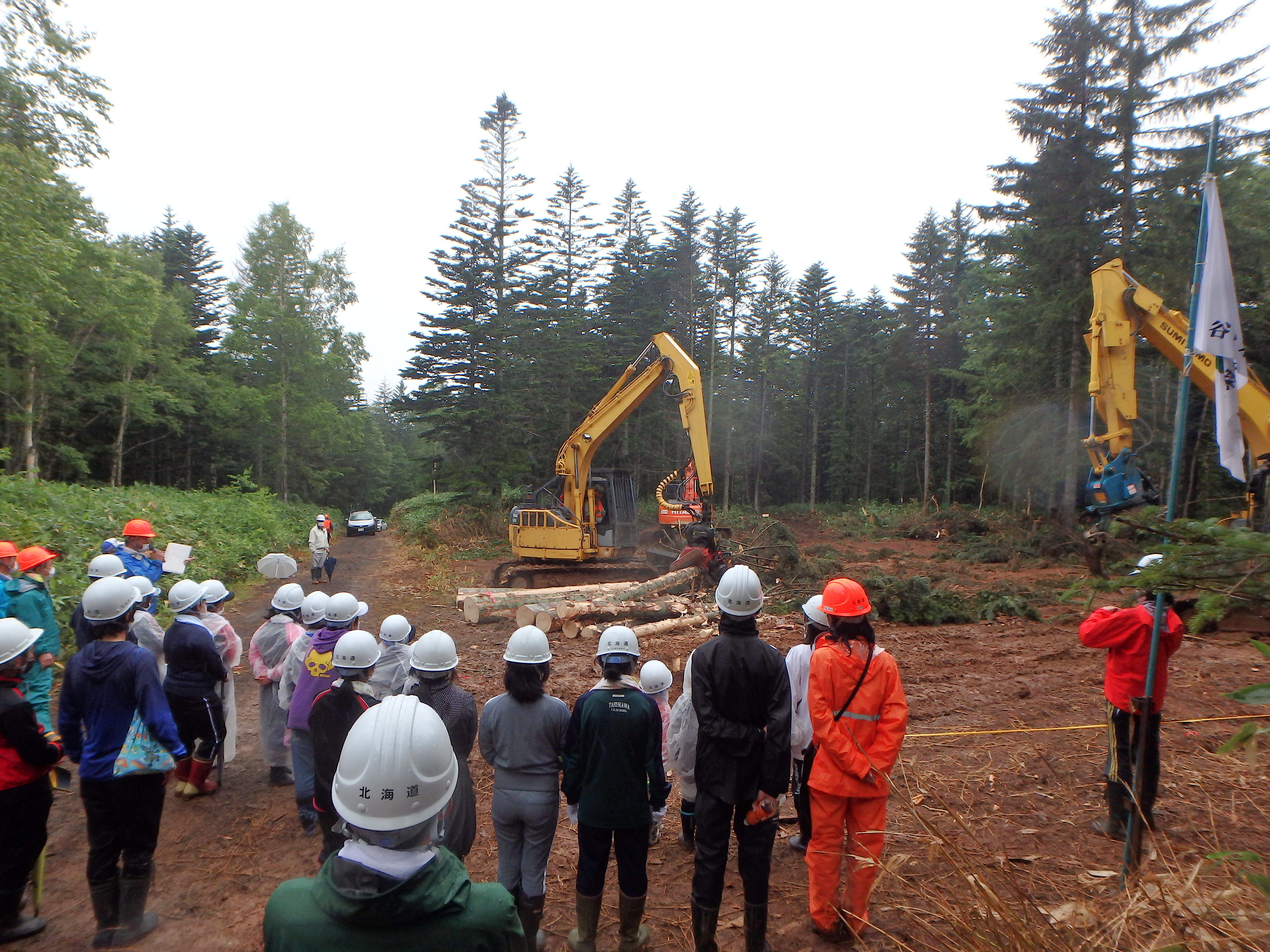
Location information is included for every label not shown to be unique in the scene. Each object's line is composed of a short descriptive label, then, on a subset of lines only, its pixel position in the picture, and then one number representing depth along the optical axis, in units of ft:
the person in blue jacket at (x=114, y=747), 12.67
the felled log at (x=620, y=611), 38.34
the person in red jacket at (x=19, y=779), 11.82
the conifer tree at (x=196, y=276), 134.41
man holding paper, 23.22
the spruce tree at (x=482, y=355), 97.30
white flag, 12.64
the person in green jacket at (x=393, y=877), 5.18
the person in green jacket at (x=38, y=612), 14.94
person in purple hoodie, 15.71
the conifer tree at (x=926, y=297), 132.16
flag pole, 11.61
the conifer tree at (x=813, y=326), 156.87
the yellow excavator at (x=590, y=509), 54.44
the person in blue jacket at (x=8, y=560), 18.56
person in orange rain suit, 12.23
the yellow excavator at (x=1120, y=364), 37.01
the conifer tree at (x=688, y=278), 129.90
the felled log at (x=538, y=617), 38.34
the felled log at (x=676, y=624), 37.19
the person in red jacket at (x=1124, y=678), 15.11
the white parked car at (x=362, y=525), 115.34
